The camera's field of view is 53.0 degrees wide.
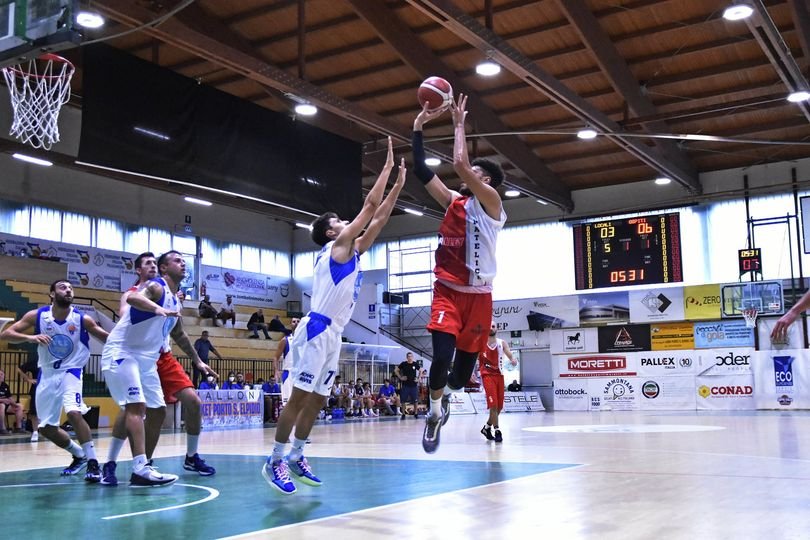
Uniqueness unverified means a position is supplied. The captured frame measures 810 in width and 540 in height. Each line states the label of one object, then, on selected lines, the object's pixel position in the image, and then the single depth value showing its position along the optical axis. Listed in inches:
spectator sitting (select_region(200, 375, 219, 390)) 751.1
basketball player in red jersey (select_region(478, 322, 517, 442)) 456.4
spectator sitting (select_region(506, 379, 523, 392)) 1195.3
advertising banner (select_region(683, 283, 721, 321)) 1079.0
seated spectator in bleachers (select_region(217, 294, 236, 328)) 1116.5
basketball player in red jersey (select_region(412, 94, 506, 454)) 236.2
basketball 241.8
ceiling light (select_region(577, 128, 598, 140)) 824.8
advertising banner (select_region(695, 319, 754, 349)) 1059.9
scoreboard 960.3
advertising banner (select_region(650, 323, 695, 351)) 1103.6
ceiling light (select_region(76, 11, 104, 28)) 508.4
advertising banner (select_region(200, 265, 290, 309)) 1253.7
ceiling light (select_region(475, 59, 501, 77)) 670.5
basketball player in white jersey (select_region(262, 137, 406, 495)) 225.8
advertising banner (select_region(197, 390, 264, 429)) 705.0
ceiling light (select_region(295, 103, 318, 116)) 707.4
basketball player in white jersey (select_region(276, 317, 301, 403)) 505.4
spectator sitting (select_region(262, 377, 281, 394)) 827.4
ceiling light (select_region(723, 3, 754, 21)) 559.5
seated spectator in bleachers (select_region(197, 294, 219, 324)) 1086.4
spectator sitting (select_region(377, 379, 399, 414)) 1013.2
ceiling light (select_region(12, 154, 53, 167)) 848.9
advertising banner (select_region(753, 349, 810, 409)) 976.9
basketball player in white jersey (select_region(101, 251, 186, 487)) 253.1
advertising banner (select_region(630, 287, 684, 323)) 1106.1
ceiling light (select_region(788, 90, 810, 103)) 723.4
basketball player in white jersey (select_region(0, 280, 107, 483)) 295.7
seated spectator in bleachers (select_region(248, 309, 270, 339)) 1095.0
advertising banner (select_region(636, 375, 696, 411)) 1053.8
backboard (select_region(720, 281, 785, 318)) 992.2
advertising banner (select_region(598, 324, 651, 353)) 1134.4
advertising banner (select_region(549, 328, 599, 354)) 1161.4
